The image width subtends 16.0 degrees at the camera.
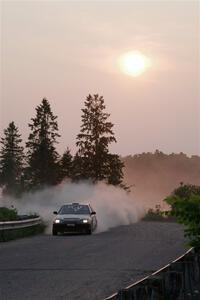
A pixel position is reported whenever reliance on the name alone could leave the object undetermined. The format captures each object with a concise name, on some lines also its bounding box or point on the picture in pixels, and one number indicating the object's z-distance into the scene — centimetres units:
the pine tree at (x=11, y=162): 10250
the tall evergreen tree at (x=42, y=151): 9175
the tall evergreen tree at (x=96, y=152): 9456
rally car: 3195
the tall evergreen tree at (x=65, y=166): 9400
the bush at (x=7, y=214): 3299
